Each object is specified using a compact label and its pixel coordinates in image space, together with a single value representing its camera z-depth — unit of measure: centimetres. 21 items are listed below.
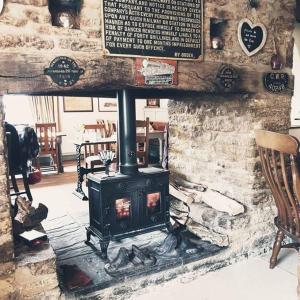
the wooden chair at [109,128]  637
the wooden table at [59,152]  578
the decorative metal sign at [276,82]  250
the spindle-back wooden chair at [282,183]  183
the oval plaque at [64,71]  174
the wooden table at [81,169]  395
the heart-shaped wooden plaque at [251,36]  234
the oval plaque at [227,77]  227
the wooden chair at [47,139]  568
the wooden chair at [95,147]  475
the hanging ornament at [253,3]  235
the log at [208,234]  246
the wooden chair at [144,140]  483
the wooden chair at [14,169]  293
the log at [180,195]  280
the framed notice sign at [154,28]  188
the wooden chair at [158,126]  637
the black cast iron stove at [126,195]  218
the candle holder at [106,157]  231
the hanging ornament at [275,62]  249
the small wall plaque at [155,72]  199
